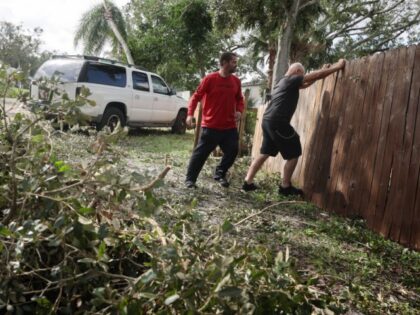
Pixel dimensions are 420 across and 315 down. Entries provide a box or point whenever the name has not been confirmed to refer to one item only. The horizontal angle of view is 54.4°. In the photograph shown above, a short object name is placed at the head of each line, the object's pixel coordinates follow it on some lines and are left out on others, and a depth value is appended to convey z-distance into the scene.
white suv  10.45
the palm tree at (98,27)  30.16
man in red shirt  5.53
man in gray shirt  5.18
